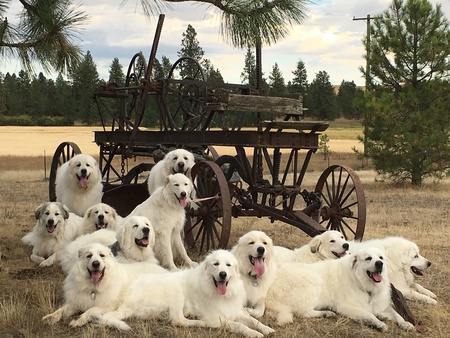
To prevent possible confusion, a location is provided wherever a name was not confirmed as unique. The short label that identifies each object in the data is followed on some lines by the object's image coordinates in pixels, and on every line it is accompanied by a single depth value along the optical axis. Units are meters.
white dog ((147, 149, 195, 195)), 8.48
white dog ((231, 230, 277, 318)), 5.74
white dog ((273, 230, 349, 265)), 6.60
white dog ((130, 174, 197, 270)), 7.19
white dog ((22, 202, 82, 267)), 7.69
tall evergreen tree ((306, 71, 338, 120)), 74.62
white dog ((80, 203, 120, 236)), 7.51
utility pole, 20.24
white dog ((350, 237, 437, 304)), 6.36
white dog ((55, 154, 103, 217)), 9.12
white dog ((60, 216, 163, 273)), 6.31
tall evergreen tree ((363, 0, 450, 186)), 18.94
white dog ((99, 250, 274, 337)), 5.23
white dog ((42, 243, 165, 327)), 5.34
